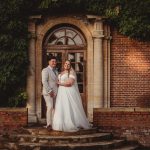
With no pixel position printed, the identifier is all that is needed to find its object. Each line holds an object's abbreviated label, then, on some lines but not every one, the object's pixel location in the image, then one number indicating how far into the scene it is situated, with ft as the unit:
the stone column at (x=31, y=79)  59.36
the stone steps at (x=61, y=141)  44.88
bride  48.03
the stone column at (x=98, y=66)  59.52
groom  47.98
